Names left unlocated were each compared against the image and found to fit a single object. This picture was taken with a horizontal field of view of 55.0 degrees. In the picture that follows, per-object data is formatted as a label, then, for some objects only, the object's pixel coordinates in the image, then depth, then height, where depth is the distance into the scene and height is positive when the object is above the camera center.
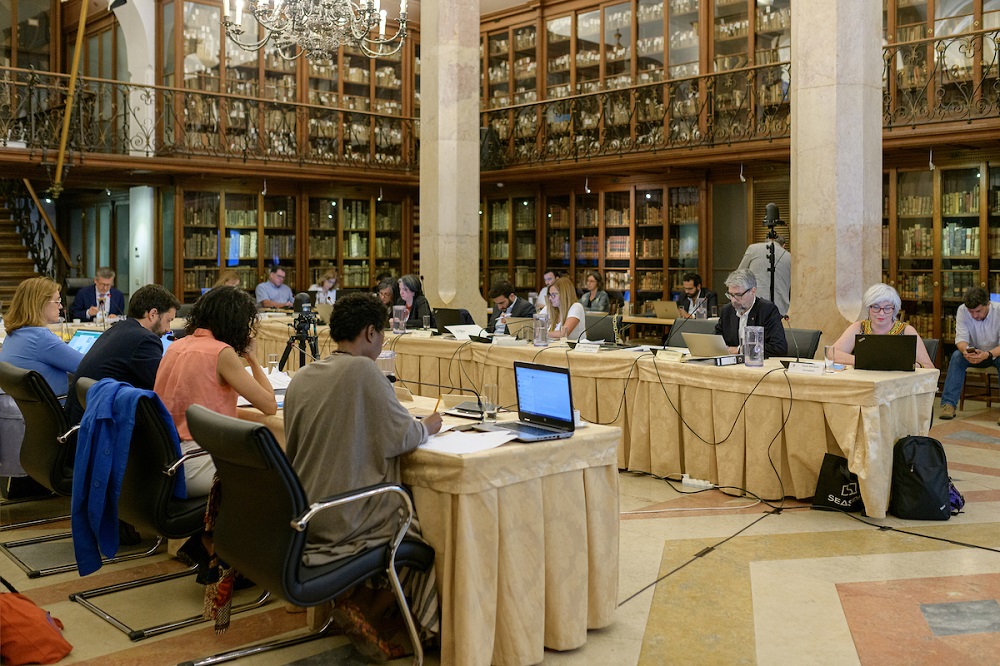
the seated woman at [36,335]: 5.36 -0.21
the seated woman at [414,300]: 8.98 -0.02
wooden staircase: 14.47 +0.58
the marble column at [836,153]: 7.69 +1.18
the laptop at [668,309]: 11.00 -0.13
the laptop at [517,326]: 7.38 -0.22
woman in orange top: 3.98 -0.29
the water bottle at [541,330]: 7.09 -0.24
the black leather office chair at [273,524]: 2.89 -0.72
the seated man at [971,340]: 8.62 -0.39
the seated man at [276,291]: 12.66 +0.10
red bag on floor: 3.41 -1.21
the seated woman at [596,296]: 11.09 +0.02
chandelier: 8.39 +2.46
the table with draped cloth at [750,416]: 5.14 -0.69
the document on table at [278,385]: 4.61 -0.45
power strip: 5.85 -1.13
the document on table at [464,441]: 3.32 -0.51
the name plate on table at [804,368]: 5.39 -0.40
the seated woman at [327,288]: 12.16 +0.13
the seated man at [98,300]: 9.94 -0.02
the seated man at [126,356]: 4.54 -0.27
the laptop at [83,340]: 6.43 -0.28
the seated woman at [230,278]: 10.32 +0.22
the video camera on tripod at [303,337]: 5.45 -0.23
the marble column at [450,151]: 10.55 +1.64
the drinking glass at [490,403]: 3.98 -0.44
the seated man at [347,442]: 3.14 -0.48
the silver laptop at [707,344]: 5.88 -0.29
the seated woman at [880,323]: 5.91 -0.16
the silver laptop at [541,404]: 3.57 -0.41
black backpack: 5.22 -0.99
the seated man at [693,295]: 10.91 +0.03
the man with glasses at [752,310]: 6.18 -0.08
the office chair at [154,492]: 3.65 -0.76
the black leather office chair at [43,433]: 4.34 -0.62
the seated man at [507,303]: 8.20 -0.04
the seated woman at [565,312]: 8.05 -0.12
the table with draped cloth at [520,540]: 3.19 -0.84
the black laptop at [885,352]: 5.32 -0.31
